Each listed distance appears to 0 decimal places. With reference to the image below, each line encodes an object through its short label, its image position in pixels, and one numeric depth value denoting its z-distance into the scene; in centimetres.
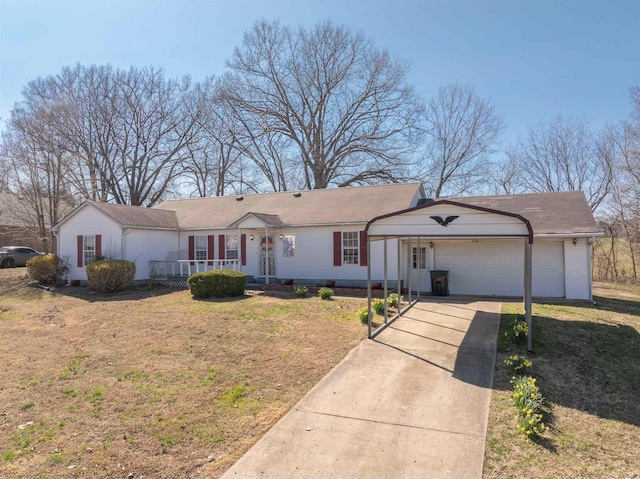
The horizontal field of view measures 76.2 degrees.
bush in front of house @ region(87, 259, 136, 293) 1616
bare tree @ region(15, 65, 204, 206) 2595
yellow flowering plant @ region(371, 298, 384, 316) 1051
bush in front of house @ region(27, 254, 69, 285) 1870
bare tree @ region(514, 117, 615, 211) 2730
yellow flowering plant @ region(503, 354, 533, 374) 631
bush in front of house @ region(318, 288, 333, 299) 1362
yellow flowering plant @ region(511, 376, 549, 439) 454
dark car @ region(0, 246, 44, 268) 2645
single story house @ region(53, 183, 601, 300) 1417
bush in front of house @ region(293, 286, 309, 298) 1421
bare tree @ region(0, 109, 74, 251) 2341
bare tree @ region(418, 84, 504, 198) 3103
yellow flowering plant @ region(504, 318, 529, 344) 775
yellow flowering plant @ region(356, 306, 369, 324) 948
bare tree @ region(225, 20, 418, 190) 3128
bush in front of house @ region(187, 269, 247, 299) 1404
